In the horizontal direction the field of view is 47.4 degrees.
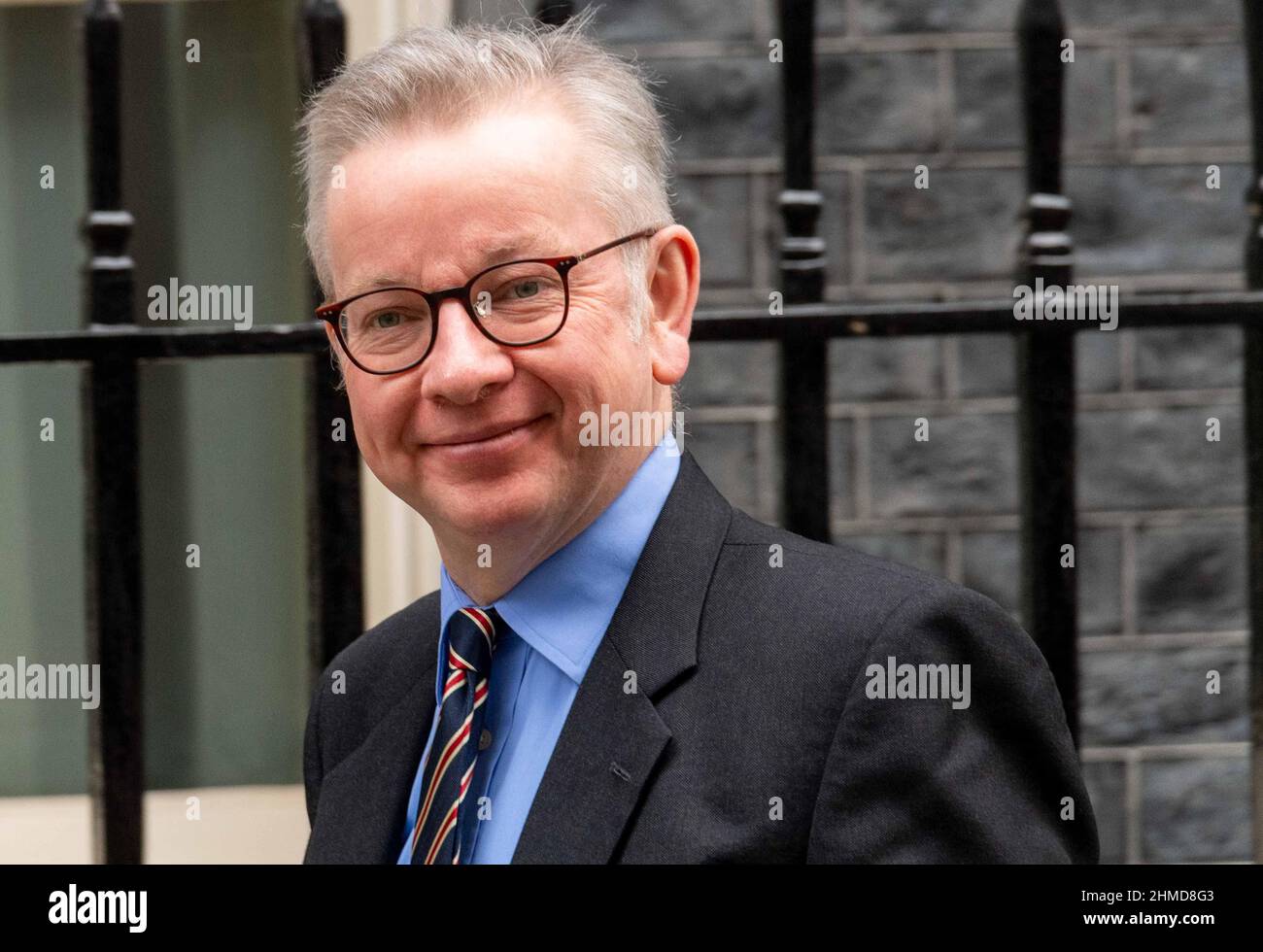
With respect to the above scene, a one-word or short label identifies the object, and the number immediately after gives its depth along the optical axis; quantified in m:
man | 1.38
